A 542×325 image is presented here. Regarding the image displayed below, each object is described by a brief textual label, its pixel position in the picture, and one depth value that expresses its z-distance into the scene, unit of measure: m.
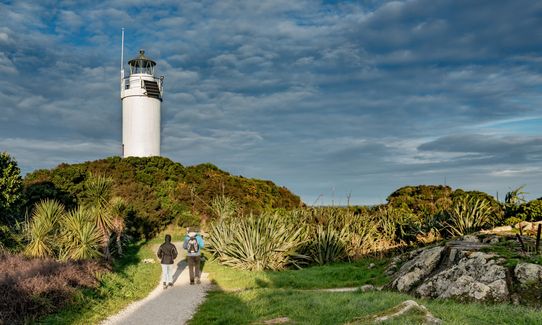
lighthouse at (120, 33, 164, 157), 43.78
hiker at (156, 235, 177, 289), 14.52
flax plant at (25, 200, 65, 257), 17.20
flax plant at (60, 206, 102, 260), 17.20
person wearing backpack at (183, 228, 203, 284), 15.11
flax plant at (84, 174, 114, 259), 20.30
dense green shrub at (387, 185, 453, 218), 26.10
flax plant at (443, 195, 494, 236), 17.59
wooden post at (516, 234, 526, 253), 10.67
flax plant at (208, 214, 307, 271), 17.78
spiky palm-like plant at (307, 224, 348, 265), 19.27
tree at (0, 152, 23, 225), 20.83
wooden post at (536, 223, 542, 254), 10.56
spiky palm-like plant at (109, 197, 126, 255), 21.56
